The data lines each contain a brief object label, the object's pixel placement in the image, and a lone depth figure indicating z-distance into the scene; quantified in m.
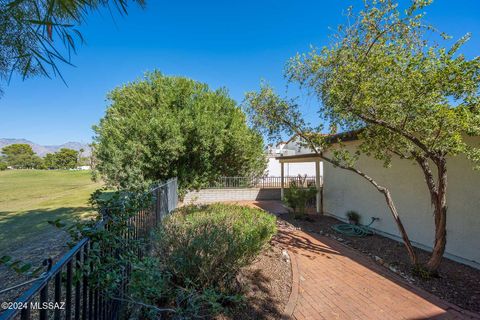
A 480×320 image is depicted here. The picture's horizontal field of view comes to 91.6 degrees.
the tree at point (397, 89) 3.53
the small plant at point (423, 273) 4.48
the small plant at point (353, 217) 8.15
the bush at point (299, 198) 9.48
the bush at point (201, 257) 2.88
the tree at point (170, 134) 10.80
